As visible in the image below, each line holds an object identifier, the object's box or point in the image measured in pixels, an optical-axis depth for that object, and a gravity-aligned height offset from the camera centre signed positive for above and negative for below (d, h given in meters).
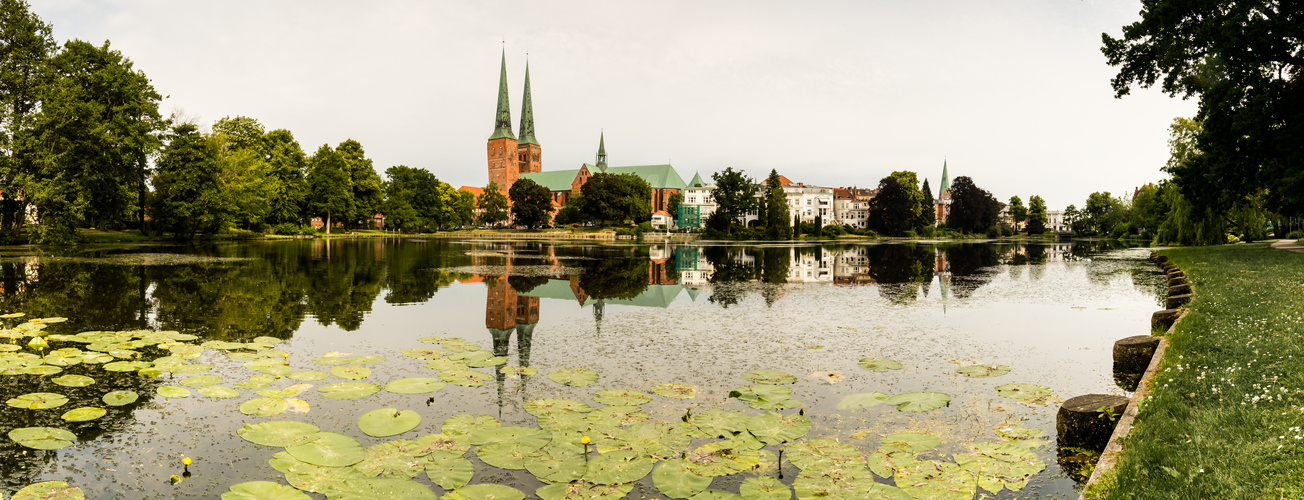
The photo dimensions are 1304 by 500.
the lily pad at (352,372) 7.45 -1.63
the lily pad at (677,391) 6.79 -1.72
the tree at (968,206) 108.06 +4.95
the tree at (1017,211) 140.75 +5.35
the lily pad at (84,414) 5.64 -1.61
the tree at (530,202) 100.31 +5.72
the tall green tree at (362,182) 76.75 +6.89
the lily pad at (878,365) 8.23 -1.75
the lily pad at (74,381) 6.79 -1.56
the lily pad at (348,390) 6.64 -1.66
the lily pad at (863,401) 6.46 -1.75
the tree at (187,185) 44.56 +3.87
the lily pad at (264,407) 5.95 -1.64
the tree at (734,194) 93.69 +6.32
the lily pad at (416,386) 6.81 -1.65
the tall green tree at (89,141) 34.06 +5.69
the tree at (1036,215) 129.50 +4.19
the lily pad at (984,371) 7.96 -1.77
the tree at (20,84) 33.00 +8.52
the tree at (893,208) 99.38 +4.35
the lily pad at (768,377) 7.54 -1.73
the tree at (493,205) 111.69 +5.76
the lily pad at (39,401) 5.96 -1.57
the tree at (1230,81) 17.91 +4.83
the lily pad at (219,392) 6.61 -1.65
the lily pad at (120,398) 6.15 -1.60
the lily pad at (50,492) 4.00 -1.64
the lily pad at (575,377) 7.29 -1.69
